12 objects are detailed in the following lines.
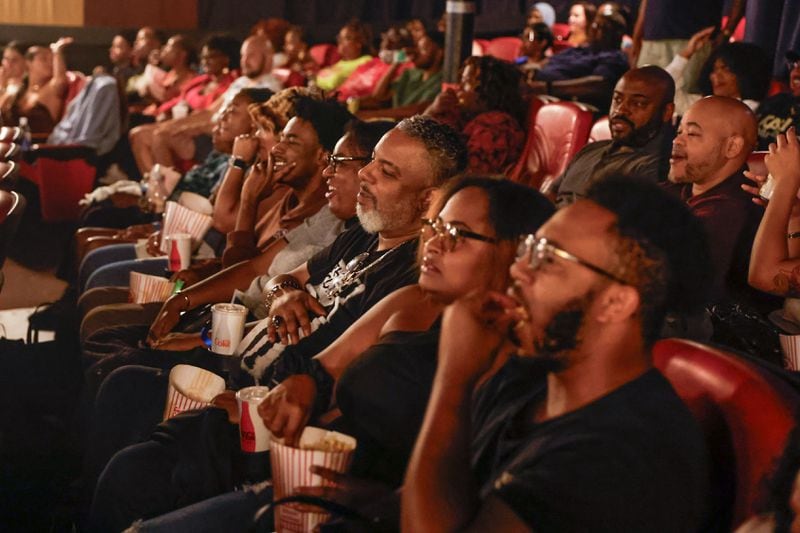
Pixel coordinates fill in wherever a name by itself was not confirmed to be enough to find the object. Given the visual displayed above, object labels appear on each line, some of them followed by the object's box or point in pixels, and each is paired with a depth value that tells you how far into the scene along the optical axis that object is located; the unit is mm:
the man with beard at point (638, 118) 3461
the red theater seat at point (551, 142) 3893
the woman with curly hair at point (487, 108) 3994
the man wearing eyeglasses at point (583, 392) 1250
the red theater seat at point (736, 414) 1321
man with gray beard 2000
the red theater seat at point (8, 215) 3074
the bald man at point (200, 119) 5945
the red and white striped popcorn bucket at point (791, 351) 2221
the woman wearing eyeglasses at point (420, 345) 1755
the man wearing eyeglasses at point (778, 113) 3682
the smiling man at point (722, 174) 2656
